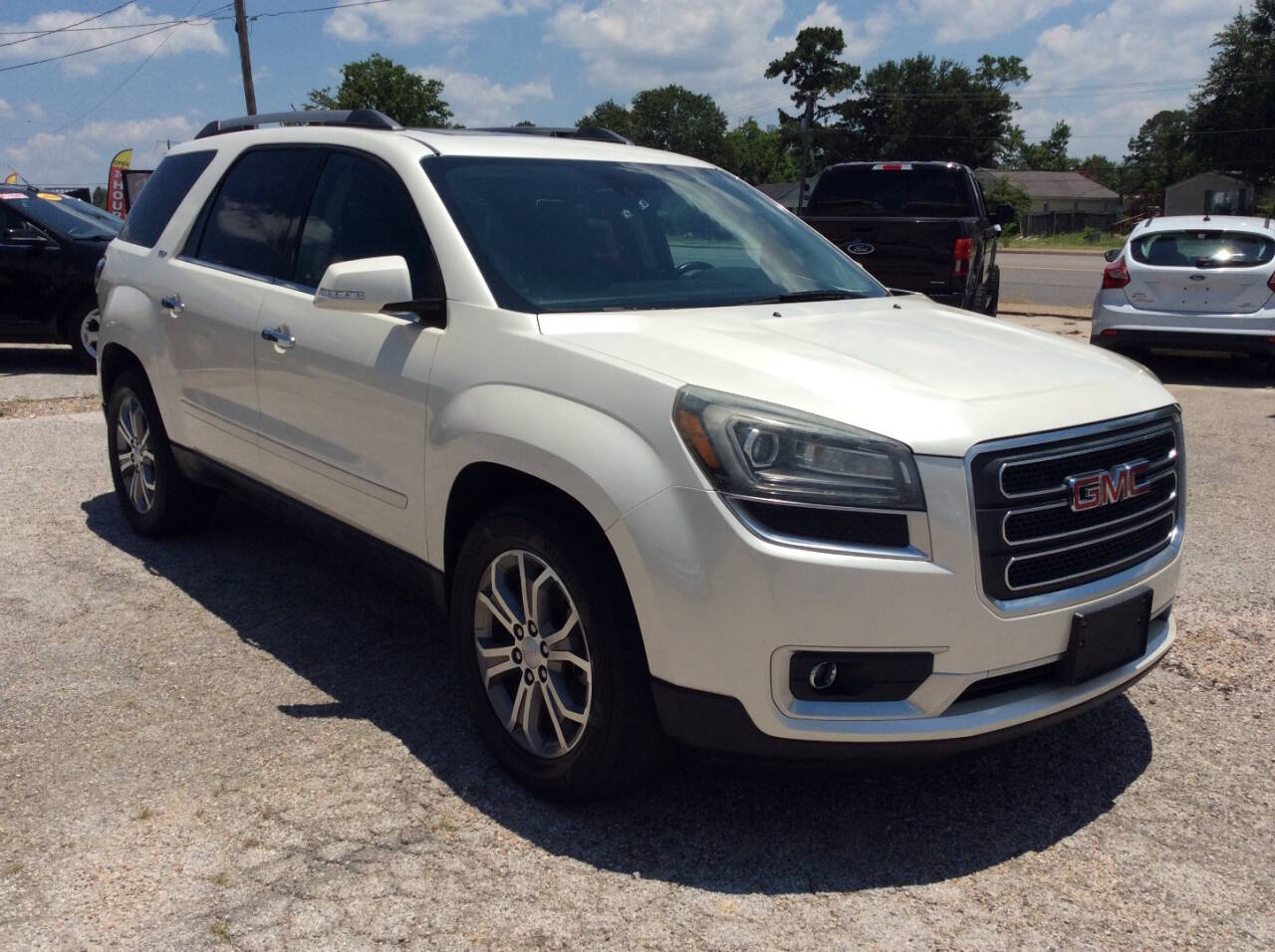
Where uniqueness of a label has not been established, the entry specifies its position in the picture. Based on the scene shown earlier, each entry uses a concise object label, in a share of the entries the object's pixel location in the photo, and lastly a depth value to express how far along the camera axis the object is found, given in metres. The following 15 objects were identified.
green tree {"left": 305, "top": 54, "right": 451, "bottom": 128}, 80.25
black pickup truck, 10.73
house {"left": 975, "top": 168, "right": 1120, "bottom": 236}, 92.44
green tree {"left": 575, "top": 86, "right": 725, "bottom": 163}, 123.06
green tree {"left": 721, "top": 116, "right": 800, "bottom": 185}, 113.06
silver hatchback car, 10.31
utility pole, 31.52
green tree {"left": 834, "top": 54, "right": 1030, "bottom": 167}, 96.56
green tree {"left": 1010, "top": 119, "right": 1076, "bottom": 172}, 133.88
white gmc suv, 2.63
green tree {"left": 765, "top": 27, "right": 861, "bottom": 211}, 92.44
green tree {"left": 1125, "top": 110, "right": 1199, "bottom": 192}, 72.44
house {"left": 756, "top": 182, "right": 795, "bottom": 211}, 78.81
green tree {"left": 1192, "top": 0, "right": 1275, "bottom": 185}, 64.06
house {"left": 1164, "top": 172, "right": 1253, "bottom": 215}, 60.09
